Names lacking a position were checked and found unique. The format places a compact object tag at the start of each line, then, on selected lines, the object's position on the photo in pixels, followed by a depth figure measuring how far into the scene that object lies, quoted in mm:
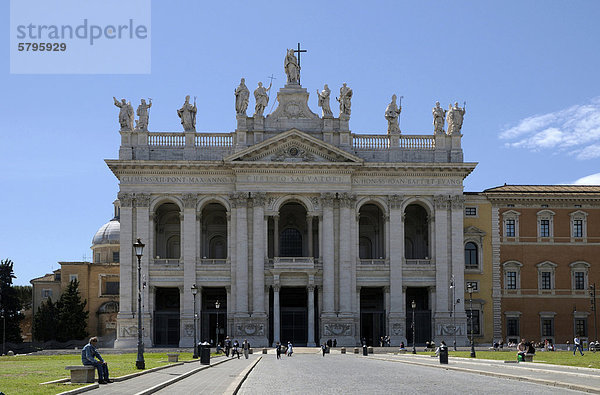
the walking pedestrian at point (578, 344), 55150
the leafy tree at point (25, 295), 126669
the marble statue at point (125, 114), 77688
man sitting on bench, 28375
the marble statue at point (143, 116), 77750
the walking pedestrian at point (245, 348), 57997
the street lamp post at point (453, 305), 76462
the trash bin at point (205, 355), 44625
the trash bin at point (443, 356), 45188
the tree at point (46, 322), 96750
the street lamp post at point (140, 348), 38375
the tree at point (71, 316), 95500
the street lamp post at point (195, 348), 56919
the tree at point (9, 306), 96625
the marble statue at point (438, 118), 79375
